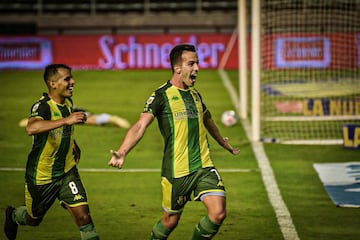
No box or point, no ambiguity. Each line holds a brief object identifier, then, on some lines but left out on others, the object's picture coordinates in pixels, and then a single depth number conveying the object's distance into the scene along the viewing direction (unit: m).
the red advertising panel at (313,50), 52.53
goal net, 46.09
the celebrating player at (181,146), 16.16
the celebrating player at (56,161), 16.69
